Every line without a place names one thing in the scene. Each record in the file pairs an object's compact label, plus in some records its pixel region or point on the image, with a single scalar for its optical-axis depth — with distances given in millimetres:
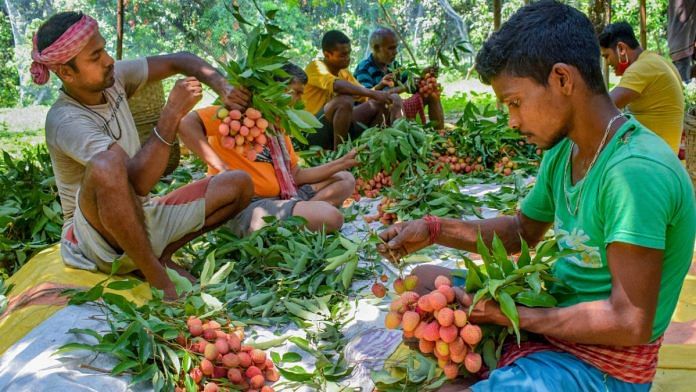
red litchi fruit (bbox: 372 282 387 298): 1888
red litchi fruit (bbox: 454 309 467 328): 1486
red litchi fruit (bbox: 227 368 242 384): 1953
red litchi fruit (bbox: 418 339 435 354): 1539
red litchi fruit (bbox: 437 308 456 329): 1475
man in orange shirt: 3291
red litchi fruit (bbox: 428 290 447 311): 1500
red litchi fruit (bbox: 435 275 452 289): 1584
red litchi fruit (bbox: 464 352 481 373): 1512
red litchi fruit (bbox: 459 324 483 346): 1472
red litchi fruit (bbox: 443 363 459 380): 1545
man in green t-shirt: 1335
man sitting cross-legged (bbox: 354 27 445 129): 5656
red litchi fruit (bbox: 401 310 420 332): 1523
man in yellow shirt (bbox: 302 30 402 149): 5301
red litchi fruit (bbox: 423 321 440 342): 1501
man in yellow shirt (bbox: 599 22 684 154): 3764
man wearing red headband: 2516
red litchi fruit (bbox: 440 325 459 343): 1482
